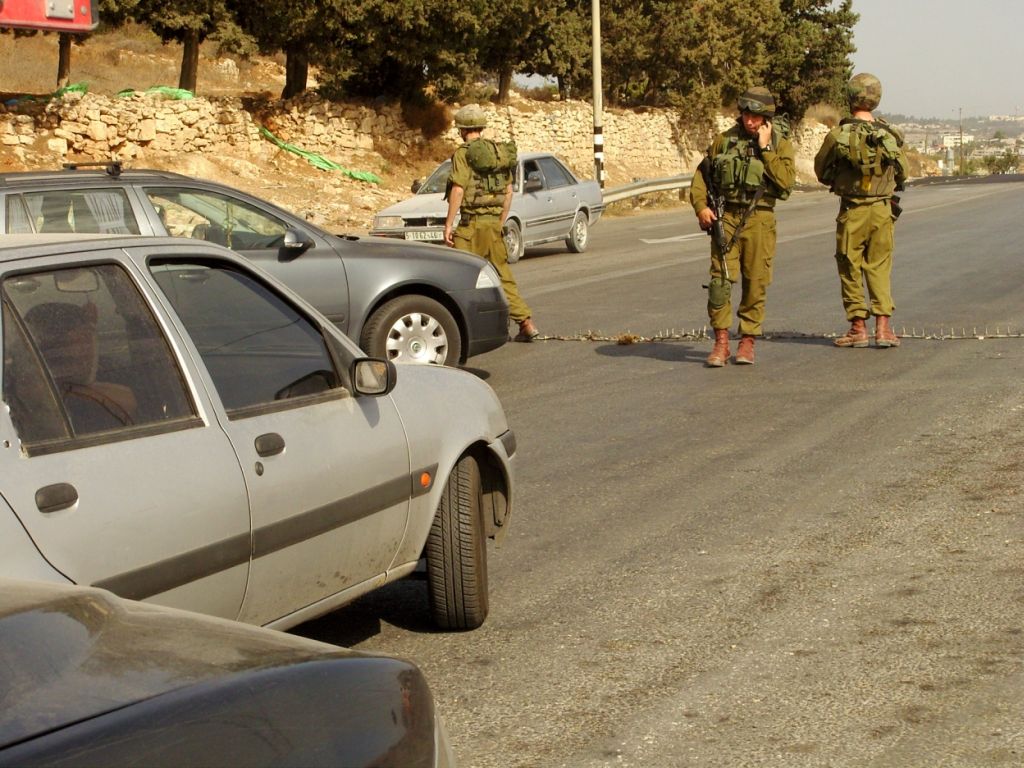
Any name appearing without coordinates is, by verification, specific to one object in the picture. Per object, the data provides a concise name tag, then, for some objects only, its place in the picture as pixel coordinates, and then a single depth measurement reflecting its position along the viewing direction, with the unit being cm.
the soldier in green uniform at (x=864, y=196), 1091
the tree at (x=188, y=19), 2953
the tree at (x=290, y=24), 3028
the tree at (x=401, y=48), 3119
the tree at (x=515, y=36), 3606
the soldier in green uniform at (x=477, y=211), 1178
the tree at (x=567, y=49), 4106
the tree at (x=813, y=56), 5662
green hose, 3188
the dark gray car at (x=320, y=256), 857
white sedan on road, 1995
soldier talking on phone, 1026
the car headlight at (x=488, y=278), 1045
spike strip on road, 1167
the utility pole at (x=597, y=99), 3247
